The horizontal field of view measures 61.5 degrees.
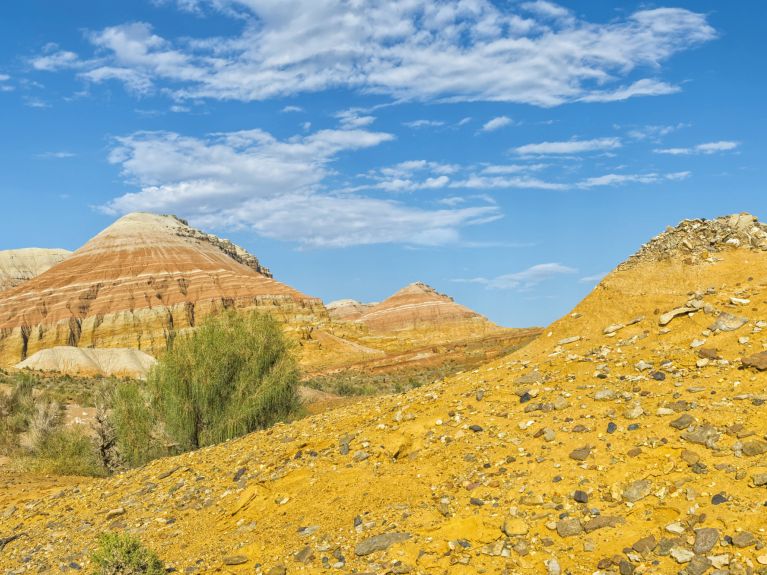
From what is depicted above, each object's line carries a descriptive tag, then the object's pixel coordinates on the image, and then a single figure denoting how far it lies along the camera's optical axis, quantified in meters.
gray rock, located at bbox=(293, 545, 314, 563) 7.51
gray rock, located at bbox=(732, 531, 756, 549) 5.87
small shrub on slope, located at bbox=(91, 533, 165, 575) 7.70
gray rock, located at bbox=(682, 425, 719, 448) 7.31
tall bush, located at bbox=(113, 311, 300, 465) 16.66
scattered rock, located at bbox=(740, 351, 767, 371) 8.23
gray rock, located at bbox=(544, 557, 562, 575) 6.26
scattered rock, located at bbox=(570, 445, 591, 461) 7.70
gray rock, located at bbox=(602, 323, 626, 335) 10.97
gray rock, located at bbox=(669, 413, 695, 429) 7.66
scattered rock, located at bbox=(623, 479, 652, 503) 6.87
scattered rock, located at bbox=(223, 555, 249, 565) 7.86
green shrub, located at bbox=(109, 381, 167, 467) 17.72
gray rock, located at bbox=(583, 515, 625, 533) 6.62
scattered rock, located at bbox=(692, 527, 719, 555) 5.98
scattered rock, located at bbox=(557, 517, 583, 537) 6.68
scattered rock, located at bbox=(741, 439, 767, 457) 6.91
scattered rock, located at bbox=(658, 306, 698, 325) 10.28
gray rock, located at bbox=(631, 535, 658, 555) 6.18
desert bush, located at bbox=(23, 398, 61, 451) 21.42
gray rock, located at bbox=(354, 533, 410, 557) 7.30
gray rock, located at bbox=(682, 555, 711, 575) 5.81
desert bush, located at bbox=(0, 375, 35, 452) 25.17
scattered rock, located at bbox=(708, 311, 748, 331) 9.44
